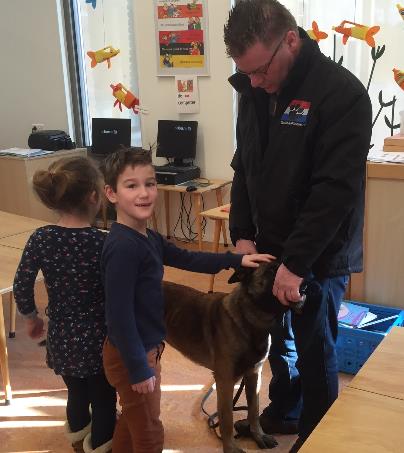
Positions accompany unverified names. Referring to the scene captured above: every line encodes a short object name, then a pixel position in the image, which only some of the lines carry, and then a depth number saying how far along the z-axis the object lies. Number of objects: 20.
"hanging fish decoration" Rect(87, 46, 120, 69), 5.04
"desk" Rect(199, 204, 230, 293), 3.62
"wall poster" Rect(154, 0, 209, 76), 4.35
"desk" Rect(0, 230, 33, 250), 2.59
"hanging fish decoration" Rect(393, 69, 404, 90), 3.51
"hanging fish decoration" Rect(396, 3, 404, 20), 3.45
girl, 1.65
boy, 1.45
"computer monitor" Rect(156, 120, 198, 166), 4.57
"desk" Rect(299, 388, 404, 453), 0.97
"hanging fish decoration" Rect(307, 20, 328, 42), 3.75
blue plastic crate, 2.58
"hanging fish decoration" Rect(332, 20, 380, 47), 3.59
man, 1.44
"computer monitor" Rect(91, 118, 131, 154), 4.98
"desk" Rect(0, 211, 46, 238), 2.82
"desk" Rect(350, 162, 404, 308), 2.82
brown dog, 1.80
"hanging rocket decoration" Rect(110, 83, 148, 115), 4.95
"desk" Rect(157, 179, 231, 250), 4.21
